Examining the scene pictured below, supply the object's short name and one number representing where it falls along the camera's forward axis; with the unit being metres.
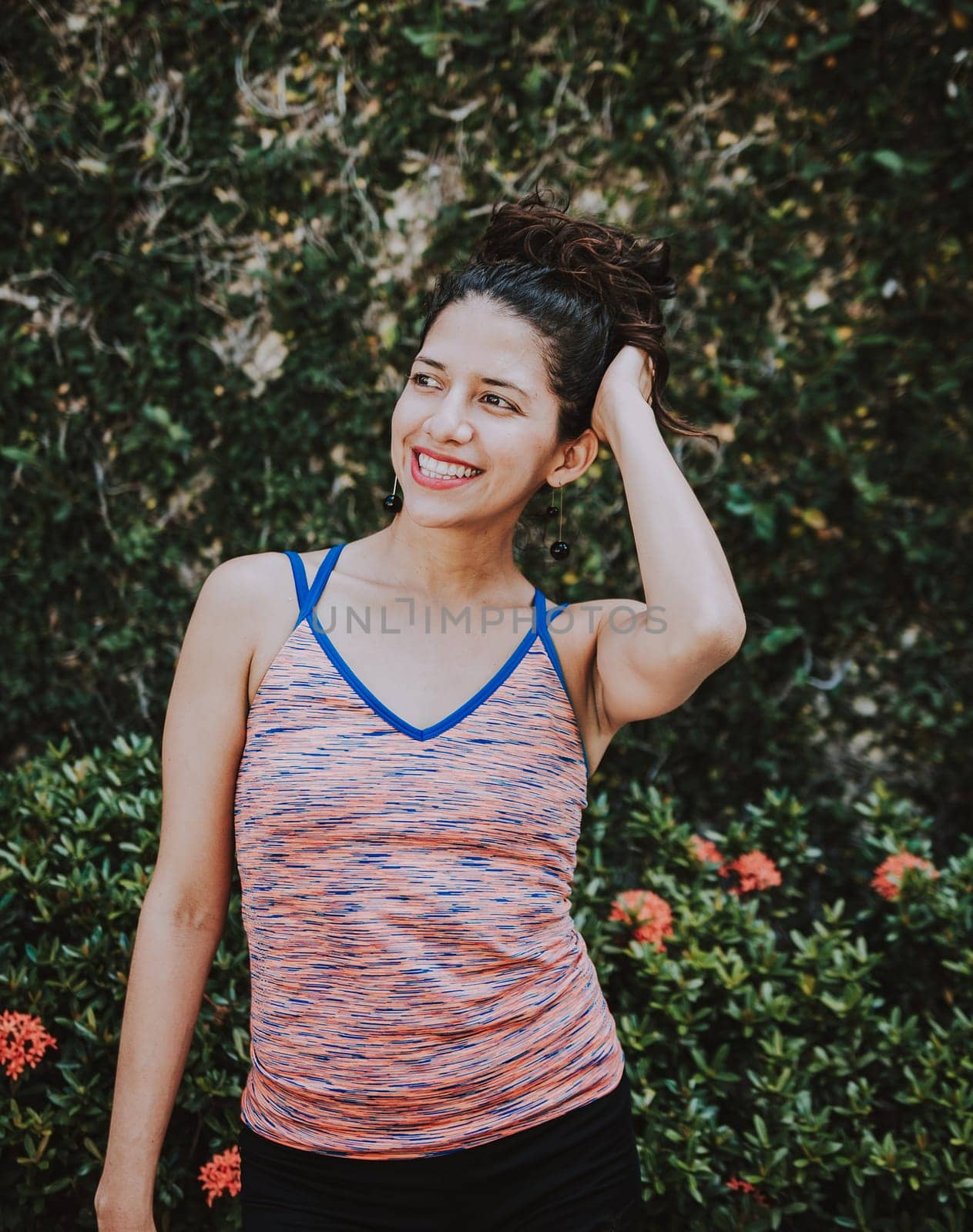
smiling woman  1.45
